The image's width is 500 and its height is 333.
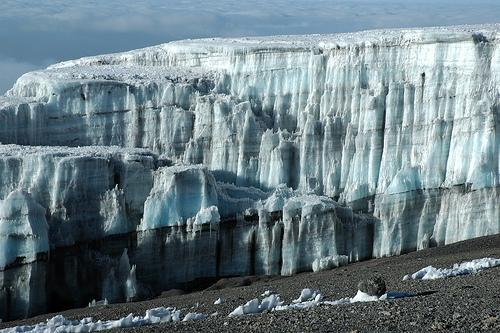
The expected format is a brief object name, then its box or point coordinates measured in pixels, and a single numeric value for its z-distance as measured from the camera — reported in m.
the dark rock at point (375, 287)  29.55
